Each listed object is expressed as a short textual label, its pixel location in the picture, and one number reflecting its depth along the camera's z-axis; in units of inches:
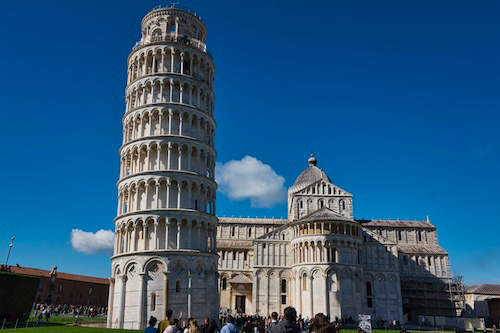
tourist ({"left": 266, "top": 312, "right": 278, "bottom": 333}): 446.1
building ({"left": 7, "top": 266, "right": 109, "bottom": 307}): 2968.8
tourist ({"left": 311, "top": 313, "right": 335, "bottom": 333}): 287.7
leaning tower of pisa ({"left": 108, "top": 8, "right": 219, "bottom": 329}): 1402.6
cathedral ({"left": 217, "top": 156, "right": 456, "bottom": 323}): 2208.4
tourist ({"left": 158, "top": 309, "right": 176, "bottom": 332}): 514.3
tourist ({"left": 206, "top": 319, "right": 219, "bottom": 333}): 531.5
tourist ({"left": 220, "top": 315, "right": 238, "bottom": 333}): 486.0
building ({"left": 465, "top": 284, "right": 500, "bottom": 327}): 2505.2
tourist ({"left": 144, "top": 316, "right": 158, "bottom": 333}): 489.9
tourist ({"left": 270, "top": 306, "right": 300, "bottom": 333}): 325.7
